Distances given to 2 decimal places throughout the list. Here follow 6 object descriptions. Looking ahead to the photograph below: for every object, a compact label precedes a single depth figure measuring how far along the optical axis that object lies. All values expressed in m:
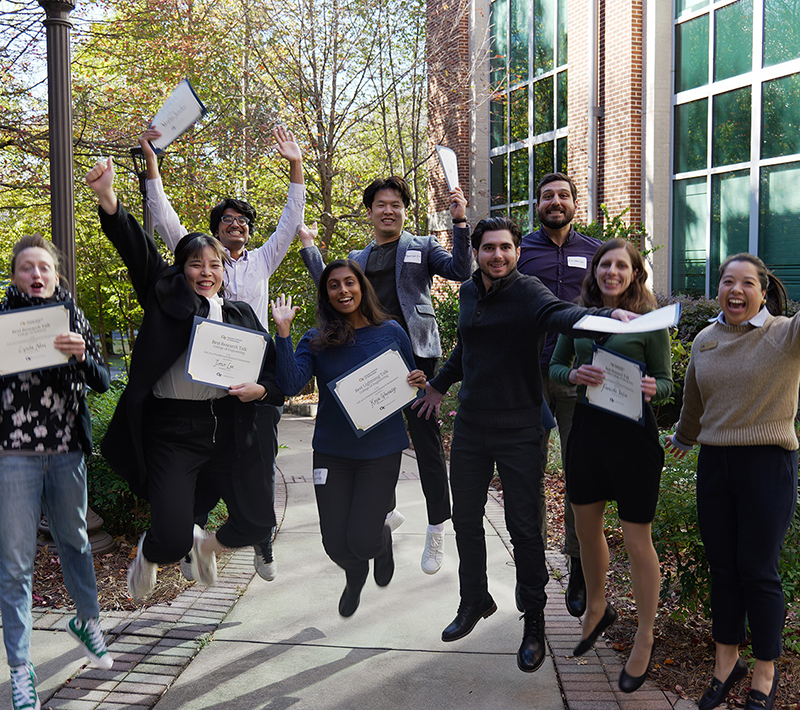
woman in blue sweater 4.38
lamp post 5.54
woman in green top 3.71
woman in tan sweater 3.45
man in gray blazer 4.92
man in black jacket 4.01
